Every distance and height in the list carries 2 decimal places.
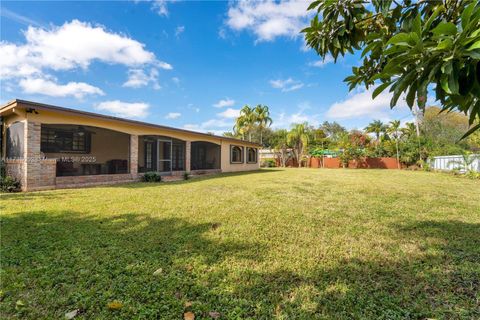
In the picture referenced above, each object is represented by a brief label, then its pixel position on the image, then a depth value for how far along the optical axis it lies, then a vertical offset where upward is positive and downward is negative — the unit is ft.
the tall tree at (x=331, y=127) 164.52 +24.18
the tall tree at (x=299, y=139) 92.99 +8.64
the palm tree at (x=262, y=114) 98.78 +19.66
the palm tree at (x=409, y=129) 84.18 +11.83
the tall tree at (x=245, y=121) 98.63 +16.90
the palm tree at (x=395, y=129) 85.34 +11.84
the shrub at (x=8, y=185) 25.30 -2.86
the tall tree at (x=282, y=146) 97.50 +6.23
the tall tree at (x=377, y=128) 99.79 +14.31
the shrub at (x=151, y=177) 37.32 -2.79
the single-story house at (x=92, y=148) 26.30 +2.02
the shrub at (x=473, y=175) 46.28 -2.66
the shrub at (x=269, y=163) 98.99 -1.14
